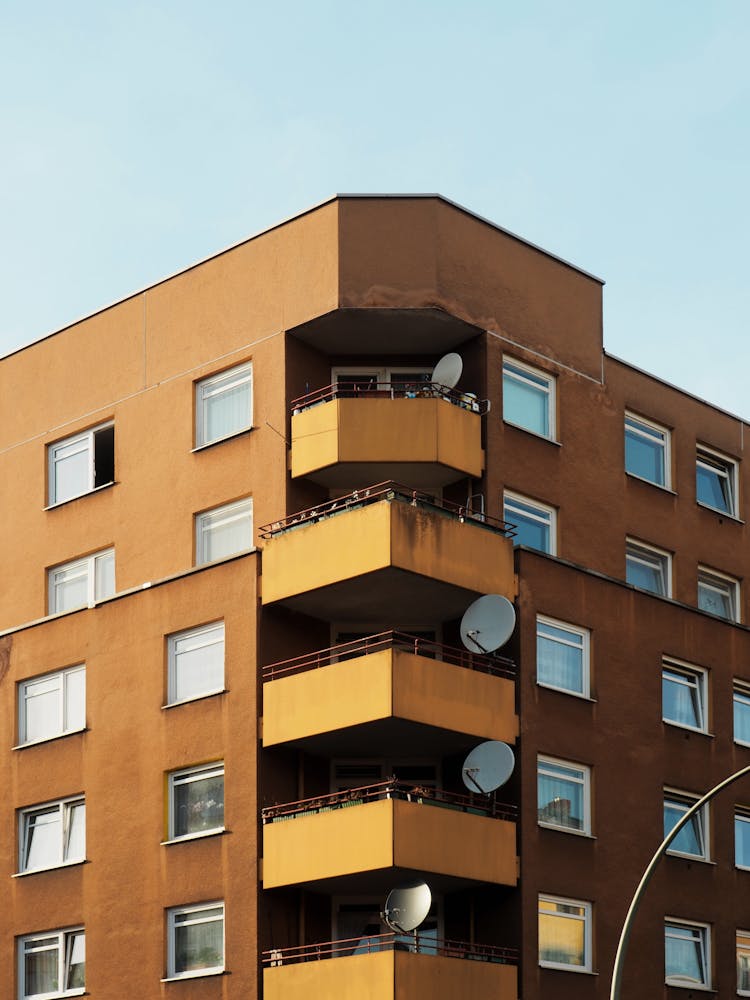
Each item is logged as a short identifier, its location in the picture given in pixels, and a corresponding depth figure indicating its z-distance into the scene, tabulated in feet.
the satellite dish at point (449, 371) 118.32
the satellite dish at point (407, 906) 104.63
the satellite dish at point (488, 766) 110.42
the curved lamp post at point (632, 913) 92.53
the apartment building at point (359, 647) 110.93
